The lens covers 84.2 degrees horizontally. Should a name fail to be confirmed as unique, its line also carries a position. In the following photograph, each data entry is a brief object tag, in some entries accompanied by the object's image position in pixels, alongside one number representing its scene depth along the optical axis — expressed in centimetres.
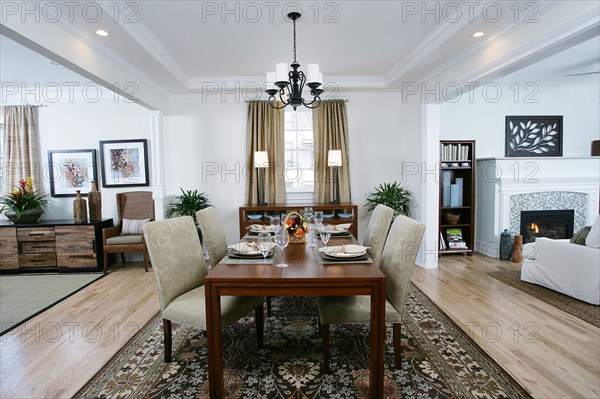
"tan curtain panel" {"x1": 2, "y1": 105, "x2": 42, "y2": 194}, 480
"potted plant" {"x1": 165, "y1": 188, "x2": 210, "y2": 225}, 468
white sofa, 304
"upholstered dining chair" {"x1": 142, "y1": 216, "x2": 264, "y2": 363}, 205
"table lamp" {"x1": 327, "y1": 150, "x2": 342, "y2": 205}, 459
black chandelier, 260
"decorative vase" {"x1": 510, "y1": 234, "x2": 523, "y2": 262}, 462
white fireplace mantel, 489
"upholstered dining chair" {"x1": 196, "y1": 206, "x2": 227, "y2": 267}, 272
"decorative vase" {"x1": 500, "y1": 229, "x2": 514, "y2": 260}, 468
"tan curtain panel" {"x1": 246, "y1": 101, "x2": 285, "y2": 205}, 482
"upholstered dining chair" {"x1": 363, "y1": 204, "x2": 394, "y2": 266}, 269
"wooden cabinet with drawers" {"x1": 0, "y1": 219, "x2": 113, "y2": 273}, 442
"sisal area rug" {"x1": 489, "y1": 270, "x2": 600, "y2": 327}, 284
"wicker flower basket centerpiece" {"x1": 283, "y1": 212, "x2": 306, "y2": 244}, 256
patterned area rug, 192
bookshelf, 487
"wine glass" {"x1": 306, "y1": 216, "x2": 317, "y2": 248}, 256
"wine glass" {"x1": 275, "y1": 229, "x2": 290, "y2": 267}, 204
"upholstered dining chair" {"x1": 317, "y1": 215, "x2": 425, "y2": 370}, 198
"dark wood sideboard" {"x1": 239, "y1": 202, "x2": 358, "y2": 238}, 462
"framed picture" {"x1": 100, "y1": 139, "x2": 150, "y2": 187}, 494
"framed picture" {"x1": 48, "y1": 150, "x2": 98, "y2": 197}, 493
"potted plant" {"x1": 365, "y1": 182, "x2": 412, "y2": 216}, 468
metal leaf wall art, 528
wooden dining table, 173
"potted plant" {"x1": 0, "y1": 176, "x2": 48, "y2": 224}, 448
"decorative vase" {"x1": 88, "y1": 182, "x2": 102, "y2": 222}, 458
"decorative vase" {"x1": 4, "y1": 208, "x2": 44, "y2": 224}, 448
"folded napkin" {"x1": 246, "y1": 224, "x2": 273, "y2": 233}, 309
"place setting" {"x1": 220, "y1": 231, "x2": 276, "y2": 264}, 204
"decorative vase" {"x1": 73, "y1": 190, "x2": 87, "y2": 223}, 452
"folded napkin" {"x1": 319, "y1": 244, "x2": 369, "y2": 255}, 211
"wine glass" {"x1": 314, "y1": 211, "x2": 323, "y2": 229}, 272
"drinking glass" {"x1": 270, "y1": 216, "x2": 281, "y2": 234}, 258
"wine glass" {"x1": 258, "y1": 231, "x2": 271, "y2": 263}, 202
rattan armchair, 463
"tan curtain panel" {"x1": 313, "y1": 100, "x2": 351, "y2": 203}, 484
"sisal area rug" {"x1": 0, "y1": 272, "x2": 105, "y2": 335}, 304
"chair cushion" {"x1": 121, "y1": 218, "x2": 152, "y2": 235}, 467
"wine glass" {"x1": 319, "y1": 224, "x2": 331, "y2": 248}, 224
